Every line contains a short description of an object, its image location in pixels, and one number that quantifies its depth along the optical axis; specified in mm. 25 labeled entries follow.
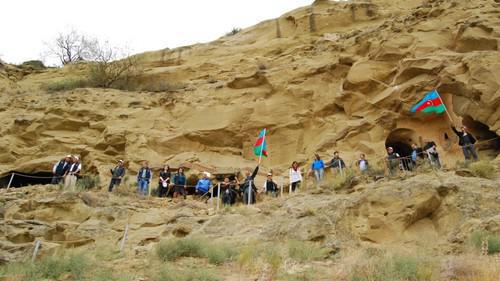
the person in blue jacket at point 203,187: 17438
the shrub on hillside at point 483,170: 12852
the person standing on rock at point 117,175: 17344
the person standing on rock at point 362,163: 15370
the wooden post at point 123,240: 12269
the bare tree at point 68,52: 37875
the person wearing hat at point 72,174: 16908
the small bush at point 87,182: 17306
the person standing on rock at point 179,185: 17308
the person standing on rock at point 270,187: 16281
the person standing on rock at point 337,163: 16541
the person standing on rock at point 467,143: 14938
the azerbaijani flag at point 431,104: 16641
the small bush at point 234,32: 31812
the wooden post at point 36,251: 11023
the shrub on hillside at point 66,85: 26562
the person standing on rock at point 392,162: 15055
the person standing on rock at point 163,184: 17297
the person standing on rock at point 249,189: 15688
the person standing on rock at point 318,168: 16500
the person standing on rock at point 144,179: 17531
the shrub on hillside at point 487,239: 9383
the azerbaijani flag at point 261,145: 18519
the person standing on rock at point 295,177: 16375
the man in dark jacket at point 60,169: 17750
